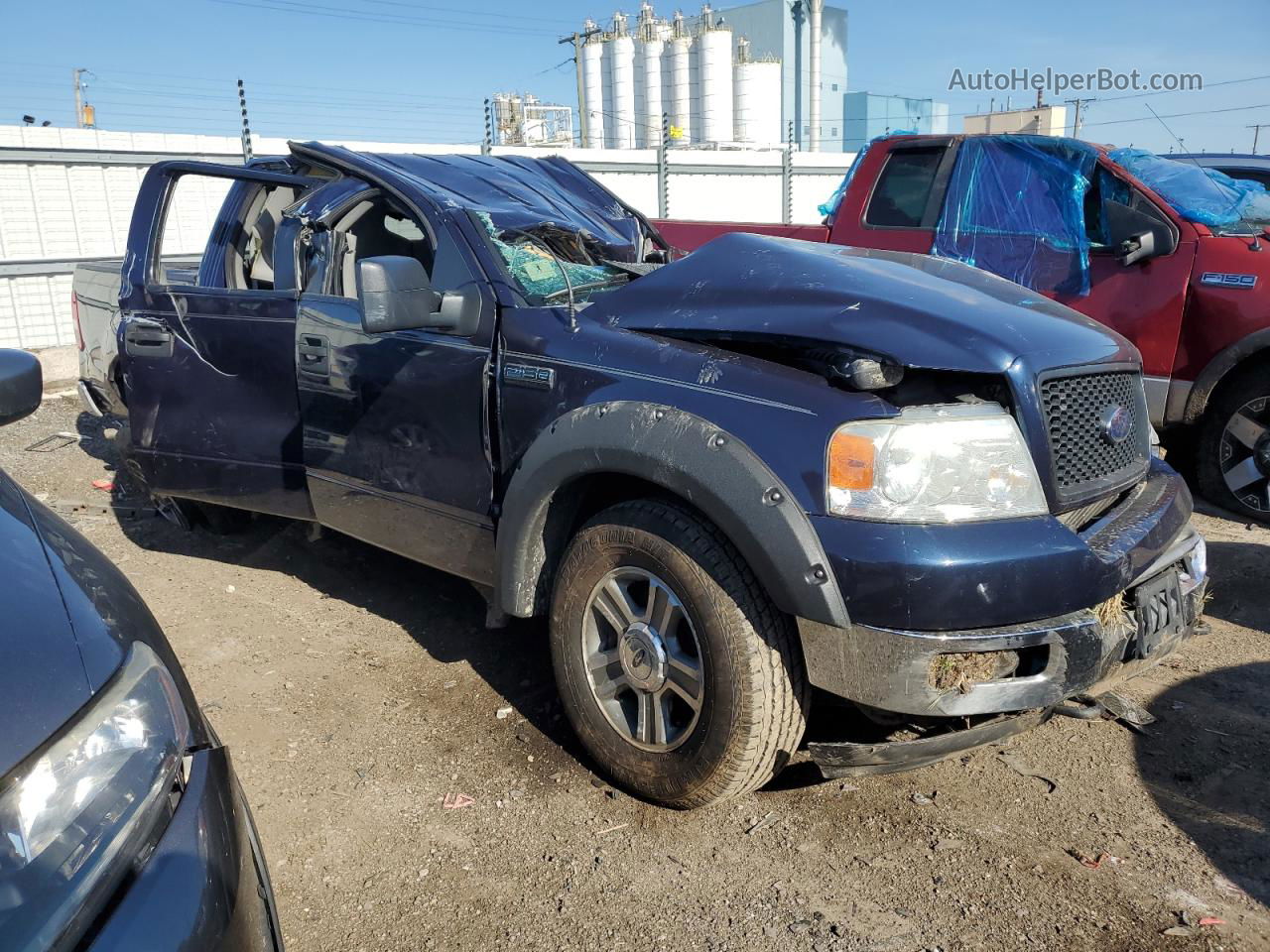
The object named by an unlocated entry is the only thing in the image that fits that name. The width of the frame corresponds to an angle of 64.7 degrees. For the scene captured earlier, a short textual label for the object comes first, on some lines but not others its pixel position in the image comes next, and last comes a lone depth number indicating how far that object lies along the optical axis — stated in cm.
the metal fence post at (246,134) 1014
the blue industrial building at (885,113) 5253
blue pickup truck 238
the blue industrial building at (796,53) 4772
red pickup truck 528
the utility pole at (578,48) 4175
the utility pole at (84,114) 2322
